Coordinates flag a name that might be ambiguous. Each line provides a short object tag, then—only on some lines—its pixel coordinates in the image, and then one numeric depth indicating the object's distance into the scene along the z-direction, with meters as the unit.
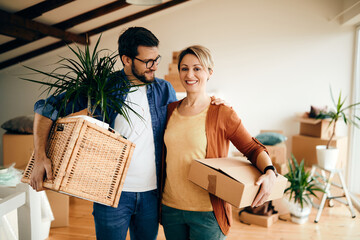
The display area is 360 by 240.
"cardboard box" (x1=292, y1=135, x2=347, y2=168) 3.71
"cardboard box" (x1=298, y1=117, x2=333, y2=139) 3.72
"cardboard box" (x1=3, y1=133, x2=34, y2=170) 3.38
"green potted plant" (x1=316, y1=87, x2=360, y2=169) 3.15
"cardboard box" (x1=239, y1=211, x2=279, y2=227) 3.03
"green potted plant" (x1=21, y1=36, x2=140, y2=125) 1.13
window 4.06
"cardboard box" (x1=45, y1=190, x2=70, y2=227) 2.91
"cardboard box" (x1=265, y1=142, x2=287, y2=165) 3.39
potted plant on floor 3.04
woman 1.32
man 1.34
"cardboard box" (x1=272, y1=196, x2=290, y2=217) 3.29
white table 1.16
